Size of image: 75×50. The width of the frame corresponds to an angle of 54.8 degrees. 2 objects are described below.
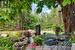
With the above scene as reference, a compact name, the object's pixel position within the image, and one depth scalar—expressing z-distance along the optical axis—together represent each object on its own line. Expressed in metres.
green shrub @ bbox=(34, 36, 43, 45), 2.93
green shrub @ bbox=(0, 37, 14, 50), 2.55
